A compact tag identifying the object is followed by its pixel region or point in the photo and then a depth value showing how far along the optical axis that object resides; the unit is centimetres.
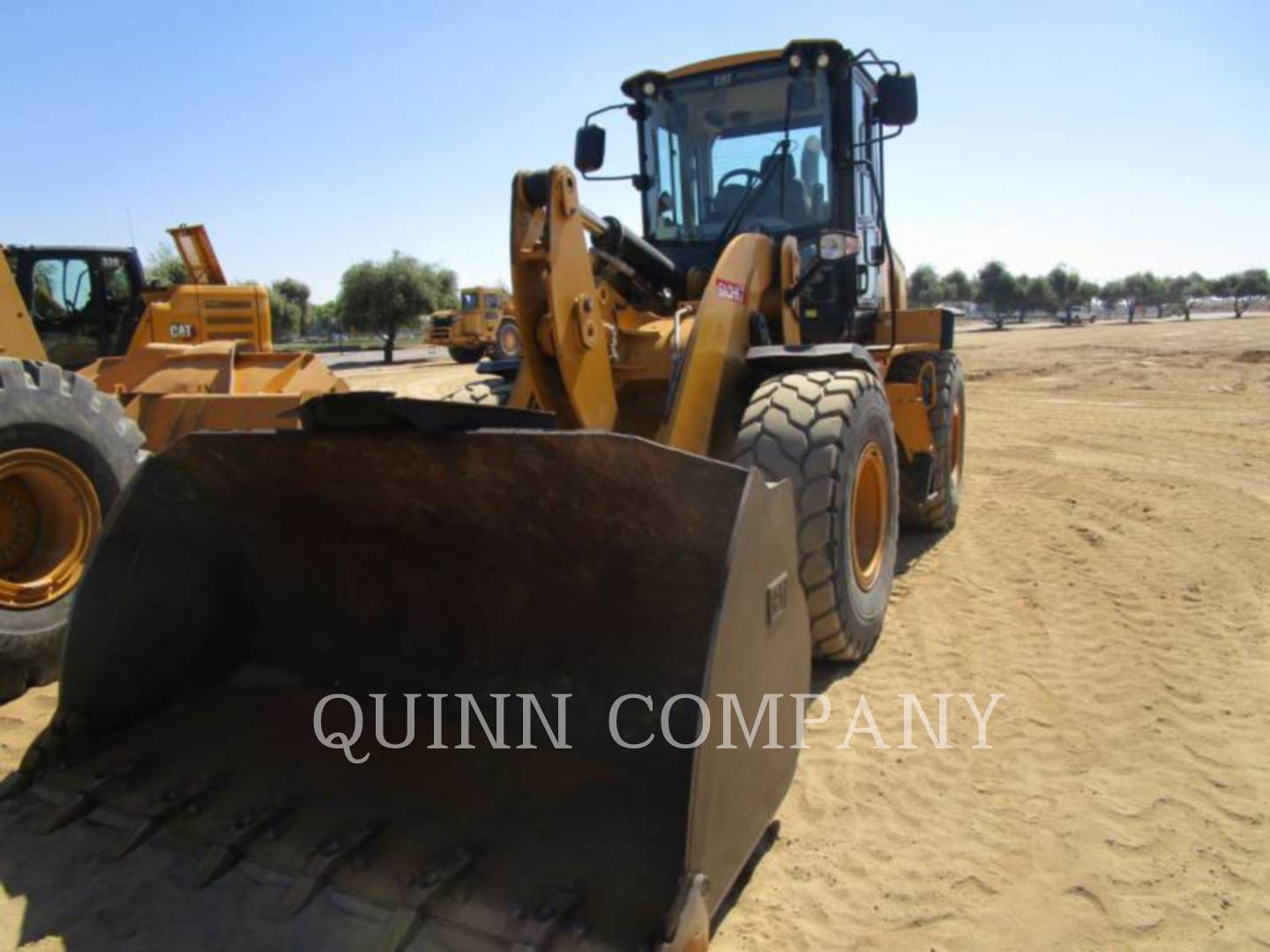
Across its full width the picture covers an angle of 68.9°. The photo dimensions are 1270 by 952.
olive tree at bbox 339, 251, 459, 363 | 4047
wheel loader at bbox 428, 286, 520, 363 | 3122
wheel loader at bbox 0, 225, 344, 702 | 417
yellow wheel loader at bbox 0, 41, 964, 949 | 240
